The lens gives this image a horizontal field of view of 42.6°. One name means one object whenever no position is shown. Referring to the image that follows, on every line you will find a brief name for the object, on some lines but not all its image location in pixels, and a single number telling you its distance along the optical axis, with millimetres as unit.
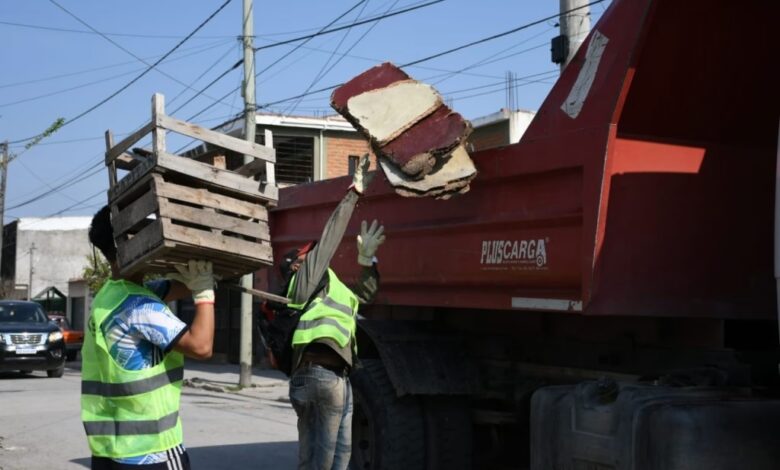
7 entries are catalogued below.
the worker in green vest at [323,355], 5641
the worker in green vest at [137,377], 3479
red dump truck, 3957
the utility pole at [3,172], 37025
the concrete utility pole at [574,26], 9148
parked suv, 19297
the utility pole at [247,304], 17078
